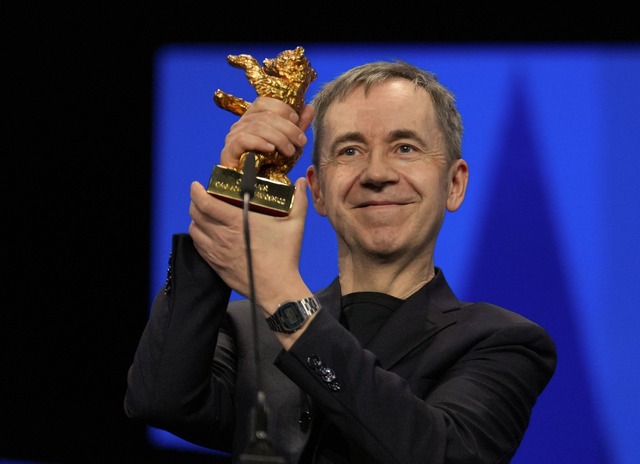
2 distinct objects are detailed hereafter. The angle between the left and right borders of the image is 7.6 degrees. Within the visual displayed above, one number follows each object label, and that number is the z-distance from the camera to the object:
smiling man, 4.51
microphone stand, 4.35
